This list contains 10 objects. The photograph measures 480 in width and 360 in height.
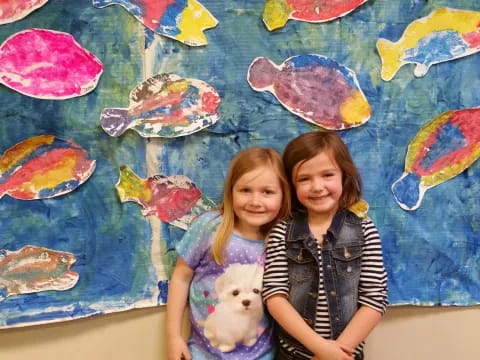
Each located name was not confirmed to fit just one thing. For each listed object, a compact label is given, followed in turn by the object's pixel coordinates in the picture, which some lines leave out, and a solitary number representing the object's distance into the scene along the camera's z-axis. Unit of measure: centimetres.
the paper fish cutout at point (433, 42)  115
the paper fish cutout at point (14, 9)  105
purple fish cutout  113
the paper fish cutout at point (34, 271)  110
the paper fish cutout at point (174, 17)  110
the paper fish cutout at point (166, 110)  111
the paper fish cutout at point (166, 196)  112
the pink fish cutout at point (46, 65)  106
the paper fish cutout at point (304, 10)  112
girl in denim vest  103
